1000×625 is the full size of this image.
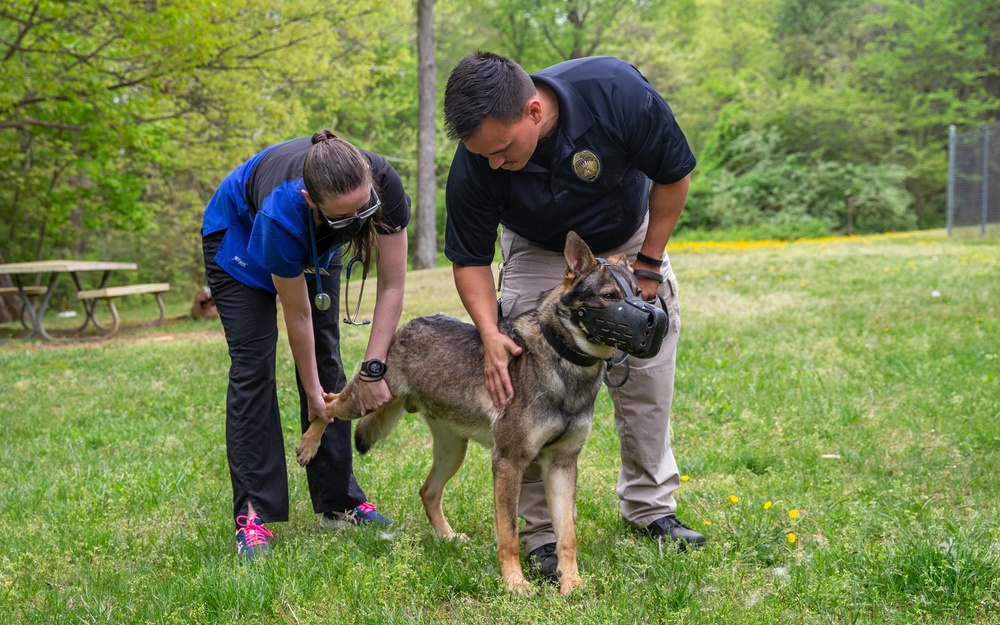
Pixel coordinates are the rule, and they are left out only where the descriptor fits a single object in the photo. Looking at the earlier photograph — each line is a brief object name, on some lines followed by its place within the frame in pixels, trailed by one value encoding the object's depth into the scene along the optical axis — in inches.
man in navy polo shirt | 124.0
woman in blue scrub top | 134.0
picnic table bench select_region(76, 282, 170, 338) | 513.7
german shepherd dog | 134.5
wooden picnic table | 465.4
